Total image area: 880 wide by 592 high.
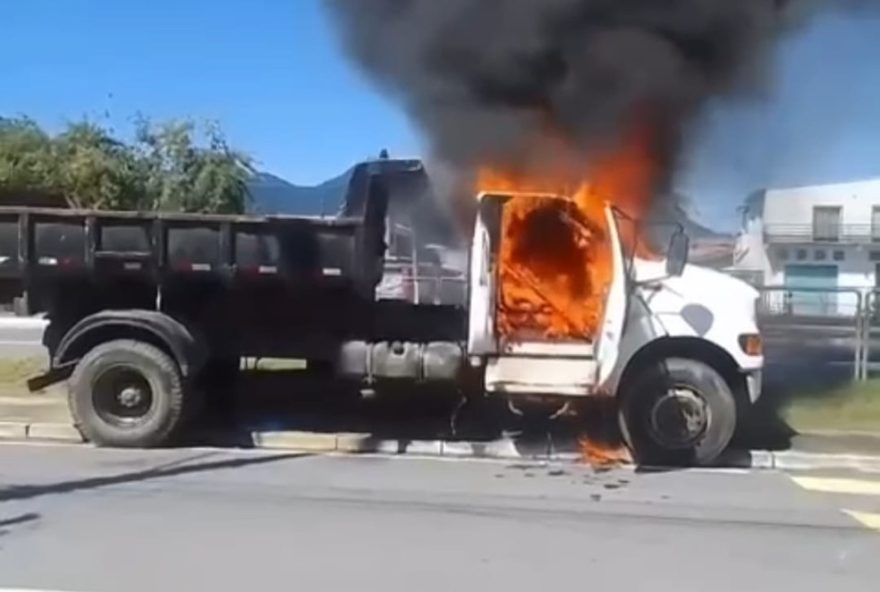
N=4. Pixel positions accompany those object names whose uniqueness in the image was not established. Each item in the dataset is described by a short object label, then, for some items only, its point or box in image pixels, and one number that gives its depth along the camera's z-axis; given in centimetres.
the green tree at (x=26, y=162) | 2972
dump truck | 923
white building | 3709
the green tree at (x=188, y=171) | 3020
